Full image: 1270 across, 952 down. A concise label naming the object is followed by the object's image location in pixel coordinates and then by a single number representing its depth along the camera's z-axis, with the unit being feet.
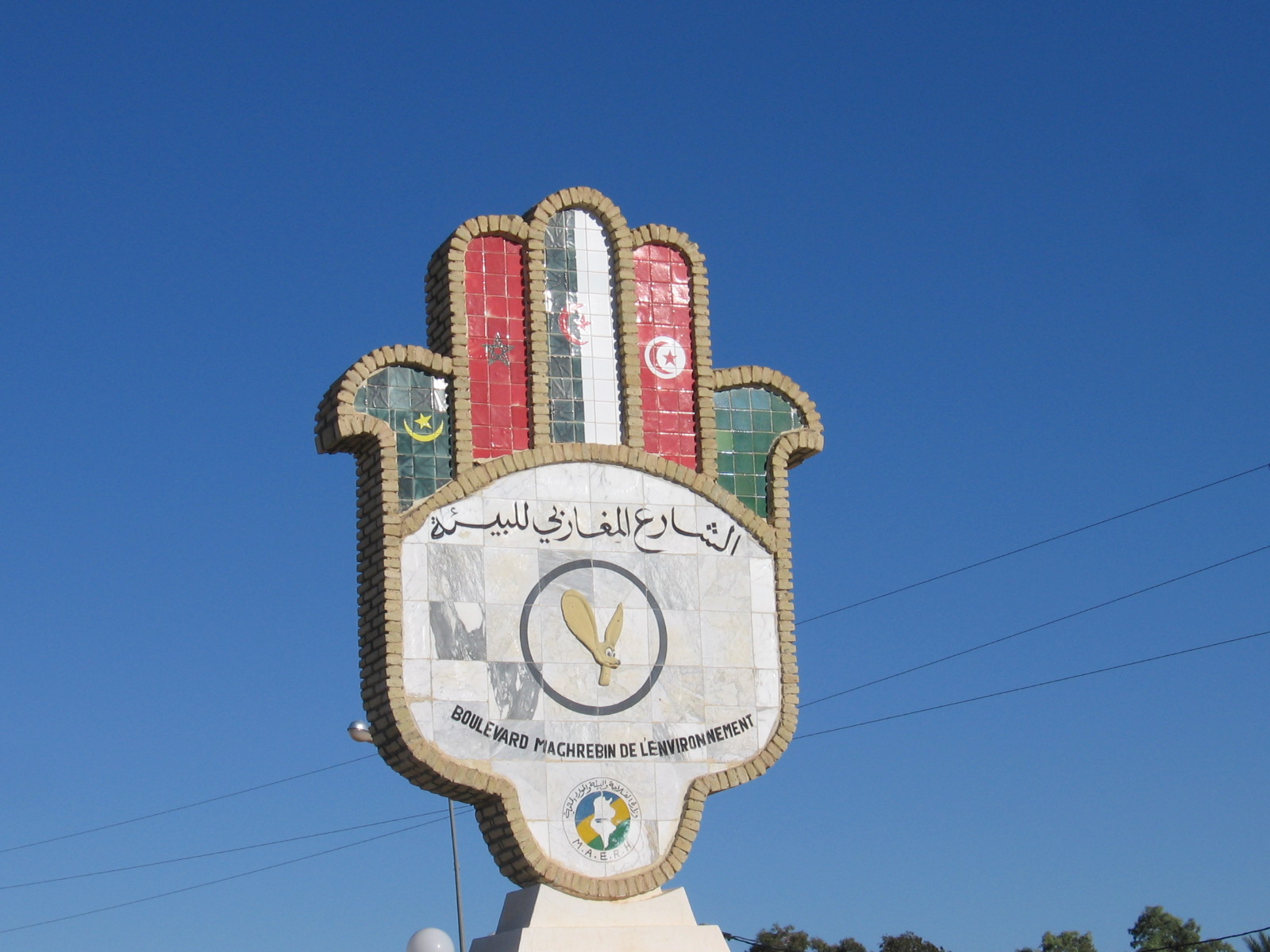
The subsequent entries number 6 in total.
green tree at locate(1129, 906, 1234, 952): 195.62
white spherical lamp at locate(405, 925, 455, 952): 75.15
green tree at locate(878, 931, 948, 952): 170.30
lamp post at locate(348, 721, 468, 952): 75.10
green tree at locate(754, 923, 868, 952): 180.16
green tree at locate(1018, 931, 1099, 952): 189.16
